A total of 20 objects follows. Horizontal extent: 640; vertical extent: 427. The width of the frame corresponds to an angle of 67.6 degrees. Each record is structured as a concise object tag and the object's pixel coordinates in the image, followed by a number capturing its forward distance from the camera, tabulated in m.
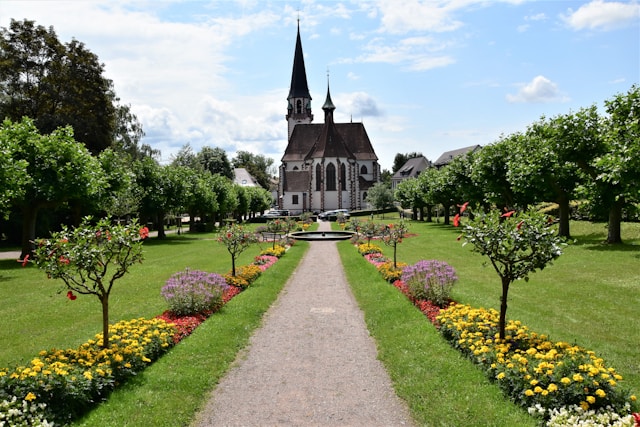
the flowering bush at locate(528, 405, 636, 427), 6.33
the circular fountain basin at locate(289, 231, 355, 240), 40.72
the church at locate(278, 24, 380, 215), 89.00
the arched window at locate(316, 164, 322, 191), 88.94
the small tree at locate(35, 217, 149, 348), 8.77
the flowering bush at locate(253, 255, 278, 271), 23.32
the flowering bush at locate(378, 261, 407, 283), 18.80
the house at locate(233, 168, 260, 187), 115.38
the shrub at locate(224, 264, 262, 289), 18.00
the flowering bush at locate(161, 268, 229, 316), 13.29
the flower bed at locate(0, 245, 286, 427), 6.79
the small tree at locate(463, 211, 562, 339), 8.95
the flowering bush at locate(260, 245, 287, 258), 27.89
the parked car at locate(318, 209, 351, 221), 75.31
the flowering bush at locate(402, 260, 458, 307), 13.94
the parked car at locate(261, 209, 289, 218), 80.66
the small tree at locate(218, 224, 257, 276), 19.47
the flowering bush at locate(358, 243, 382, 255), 27.54
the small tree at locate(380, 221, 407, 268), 21.67
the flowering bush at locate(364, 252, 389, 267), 23.87
